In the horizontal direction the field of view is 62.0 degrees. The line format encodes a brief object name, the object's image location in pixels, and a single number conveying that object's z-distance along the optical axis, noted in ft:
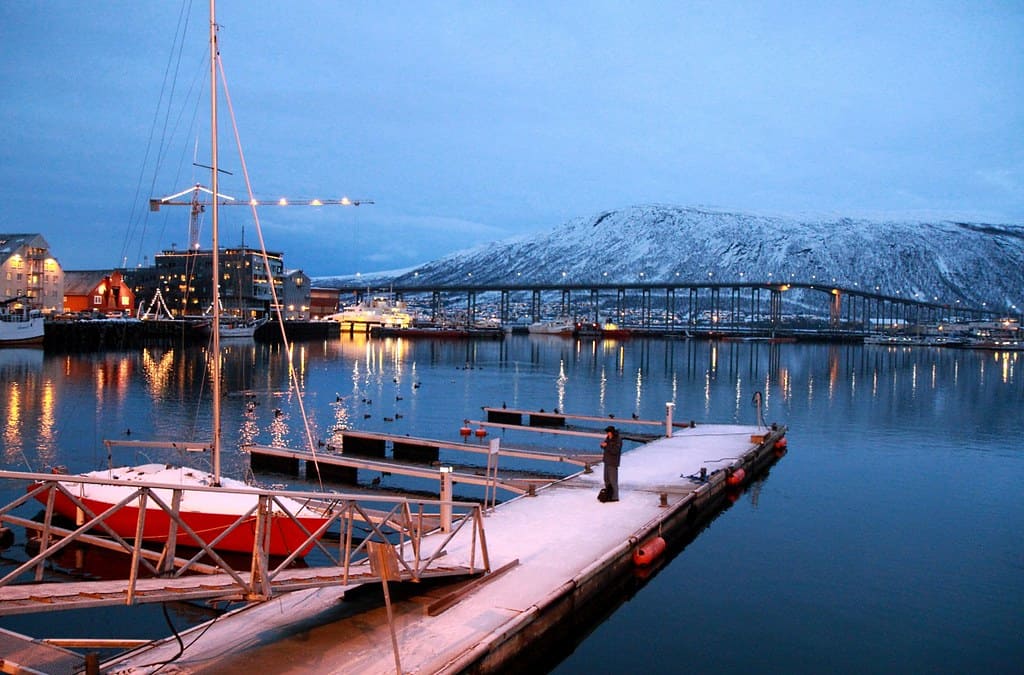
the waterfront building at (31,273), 368.89
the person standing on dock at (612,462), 65.36
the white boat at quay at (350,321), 645.42
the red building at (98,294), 481.87
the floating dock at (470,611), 34.42
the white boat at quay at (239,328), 411.19
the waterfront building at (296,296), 602.85
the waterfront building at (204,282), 526.57
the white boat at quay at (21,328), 298.15
